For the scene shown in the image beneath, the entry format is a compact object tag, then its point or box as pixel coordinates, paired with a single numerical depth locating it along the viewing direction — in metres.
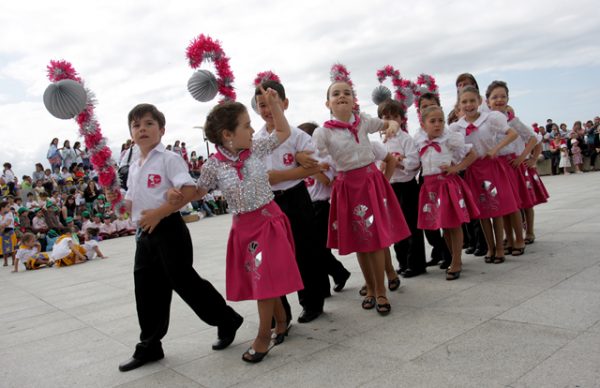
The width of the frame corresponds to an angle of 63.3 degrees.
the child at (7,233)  13.34
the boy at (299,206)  3.84
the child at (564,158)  19.11
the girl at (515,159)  5.39
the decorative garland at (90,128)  4.08
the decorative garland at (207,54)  4.21
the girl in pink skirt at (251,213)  3.19
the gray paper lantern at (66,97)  4.15
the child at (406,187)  5.04
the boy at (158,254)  3.39
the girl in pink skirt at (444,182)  4.68
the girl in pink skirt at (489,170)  5.12
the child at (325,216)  4.93
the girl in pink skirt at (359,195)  3.98
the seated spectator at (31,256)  11.41
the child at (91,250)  11.52
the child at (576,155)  18.98
